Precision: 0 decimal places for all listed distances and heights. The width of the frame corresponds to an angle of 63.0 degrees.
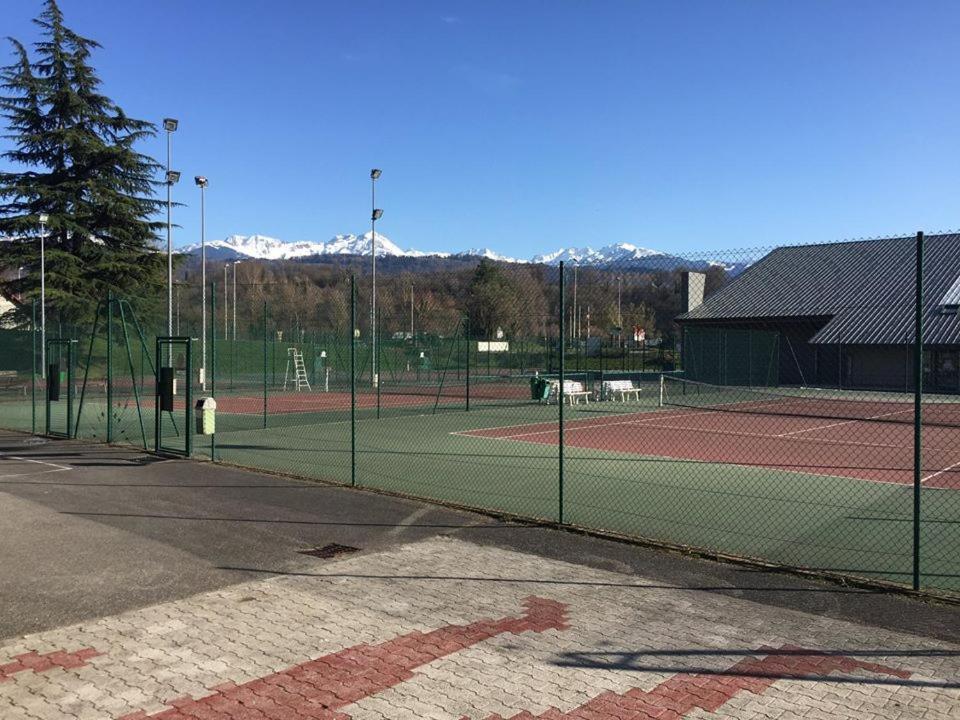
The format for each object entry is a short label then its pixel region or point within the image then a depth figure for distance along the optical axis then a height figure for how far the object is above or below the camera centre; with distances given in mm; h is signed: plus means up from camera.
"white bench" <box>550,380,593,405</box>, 24659 -1333
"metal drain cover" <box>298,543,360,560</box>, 7027 -1848
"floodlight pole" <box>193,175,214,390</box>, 33938 +6308
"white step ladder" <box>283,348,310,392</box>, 32625 -1086
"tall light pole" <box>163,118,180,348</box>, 25734 +6046
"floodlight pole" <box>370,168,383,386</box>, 32034 +5604
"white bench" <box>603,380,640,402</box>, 25906 -1279
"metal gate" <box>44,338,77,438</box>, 15312 -765
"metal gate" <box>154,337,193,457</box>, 12484 -861
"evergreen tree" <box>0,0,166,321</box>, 37312 +7772
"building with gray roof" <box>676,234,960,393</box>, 28812 +1344
